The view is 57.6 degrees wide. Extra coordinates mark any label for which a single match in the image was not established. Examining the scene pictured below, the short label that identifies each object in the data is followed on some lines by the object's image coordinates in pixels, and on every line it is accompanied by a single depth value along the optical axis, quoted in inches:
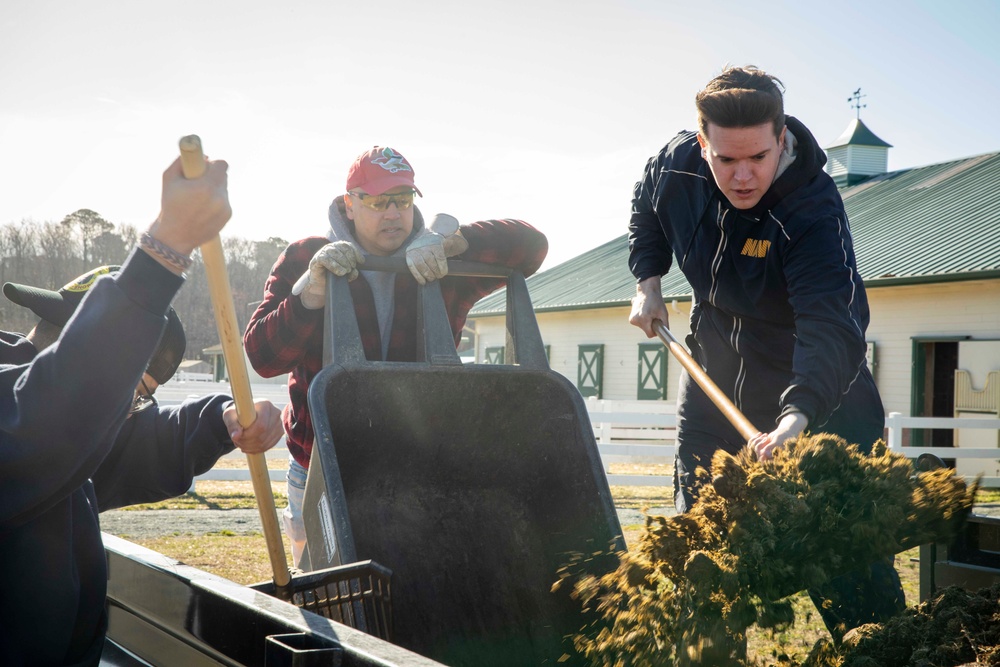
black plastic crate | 77.9
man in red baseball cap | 122.3
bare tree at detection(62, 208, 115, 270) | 1298.0
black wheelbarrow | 115.6
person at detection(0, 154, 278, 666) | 52.3
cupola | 835.4
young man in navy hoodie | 96.2
